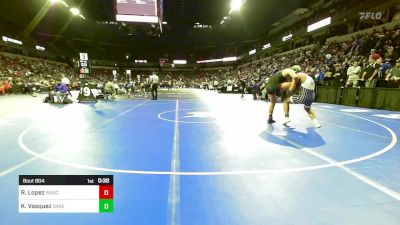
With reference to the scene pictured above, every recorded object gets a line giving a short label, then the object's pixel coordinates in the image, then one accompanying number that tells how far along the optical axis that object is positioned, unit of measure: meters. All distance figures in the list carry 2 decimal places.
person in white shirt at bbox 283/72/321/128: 7.38
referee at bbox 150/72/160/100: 18.80
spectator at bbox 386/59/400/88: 12.12
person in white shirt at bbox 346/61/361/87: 14.56
